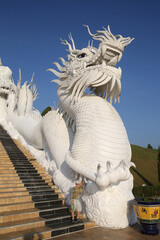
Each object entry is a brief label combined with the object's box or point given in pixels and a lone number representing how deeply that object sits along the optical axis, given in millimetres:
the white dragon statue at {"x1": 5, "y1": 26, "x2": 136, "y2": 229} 4375
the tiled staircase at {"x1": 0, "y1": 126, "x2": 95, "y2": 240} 3887
